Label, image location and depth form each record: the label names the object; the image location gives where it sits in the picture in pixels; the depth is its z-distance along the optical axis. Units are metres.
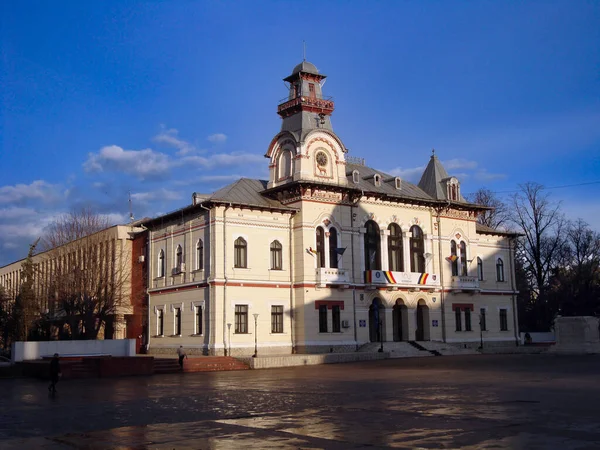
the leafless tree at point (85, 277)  45.50
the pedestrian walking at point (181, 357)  34.53
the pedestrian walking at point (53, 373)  22.84
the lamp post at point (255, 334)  41.59
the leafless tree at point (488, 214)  71.12
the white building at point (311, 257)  42.28
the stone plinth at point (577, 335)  45.47
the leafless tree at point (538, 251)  68.08
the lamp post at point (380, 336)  43.52
